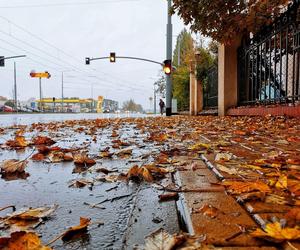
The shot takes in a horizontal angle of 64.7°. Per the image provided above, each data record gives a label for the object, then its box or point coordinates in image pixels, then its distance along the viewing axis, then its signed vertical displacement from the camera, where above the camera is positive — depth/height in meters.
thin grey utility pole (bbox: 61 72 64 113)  53.86 +6.45
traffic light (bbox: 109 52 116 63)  19.38 +4.70
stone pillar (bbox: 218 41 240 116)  8.04 +1.31
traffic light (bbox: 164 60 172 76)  13.70 +2.71
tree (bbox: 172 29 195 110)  17.35 +2.18
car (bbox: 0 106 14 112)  37.19 +1.00
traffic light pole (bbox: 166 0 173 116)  14.19 +1.82
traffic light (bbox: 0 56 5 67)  22.32 +5.11
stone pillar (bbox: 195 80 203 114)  12.80 +0.98
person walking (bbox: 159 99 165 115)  24.02 +1.03
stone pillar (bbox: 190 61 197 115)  12.92 +1.47
